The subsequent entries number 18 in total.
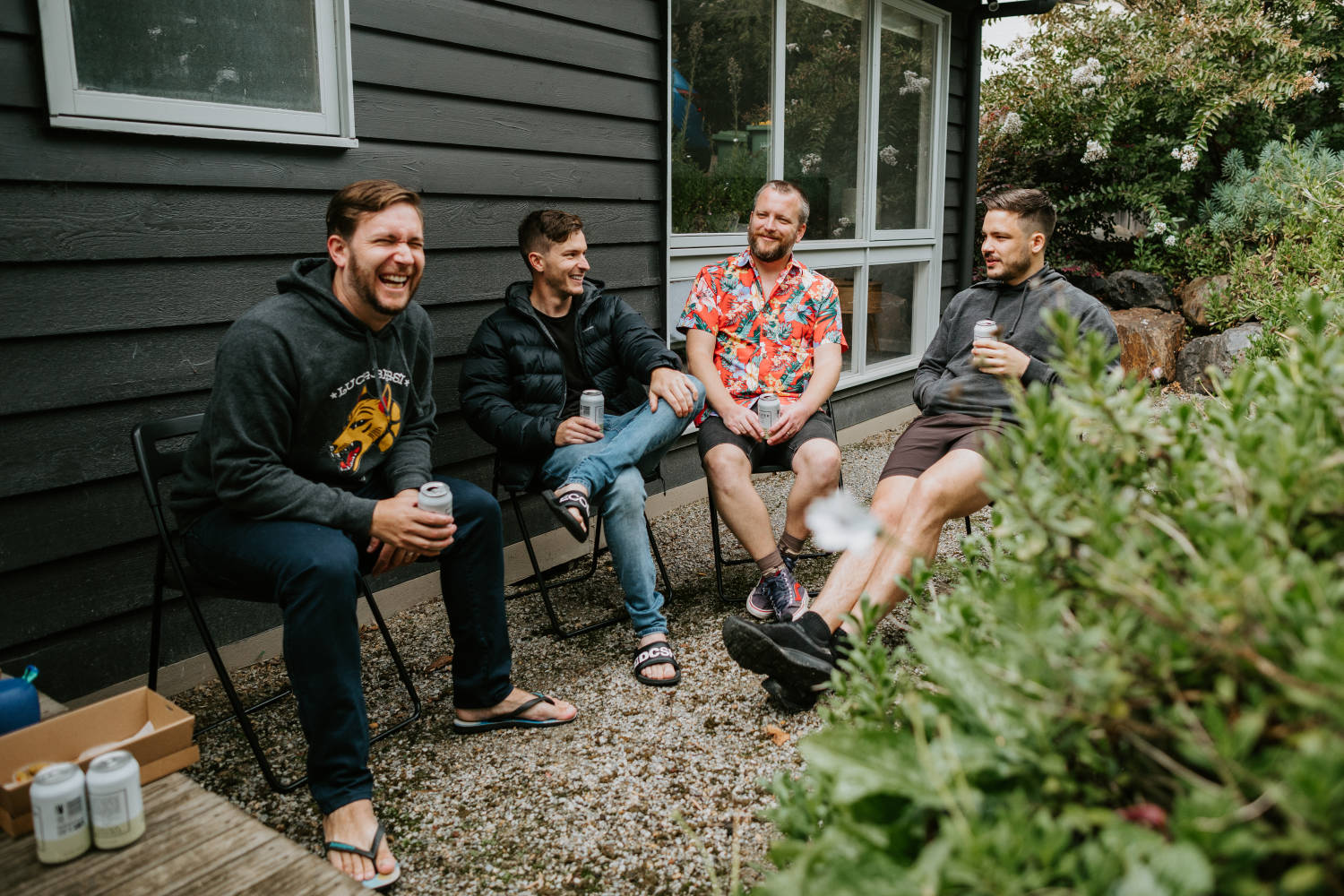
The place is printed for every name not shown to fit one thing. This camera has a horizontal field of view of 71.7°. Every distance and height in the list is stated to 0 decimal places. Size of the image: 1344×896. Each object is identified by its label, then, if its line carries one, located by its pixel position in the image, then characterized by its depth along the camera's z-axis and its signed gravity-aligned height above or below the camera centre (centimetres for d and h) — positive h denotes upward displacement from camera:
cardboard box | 167 -83
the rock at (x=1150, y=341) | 727 -47
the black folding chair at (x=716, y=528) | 334 -89
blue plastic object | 175 -78
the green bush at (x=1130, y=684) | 67 -33
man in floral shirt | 326 -25
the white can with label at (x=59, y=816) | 140 -79
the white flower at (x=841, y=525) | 86 -23
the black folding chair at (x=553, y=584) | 308 -100
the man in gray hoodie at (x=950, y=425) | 254 -47
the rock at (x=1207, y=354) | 695 -57
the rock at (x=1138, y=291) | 794 -9
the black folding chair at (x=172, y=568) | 218 -67
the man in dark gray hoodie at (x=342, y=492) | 197 -49
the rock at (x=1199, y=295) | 743 -12
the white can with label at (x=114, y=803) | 143 -78
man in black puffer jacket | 288 -38
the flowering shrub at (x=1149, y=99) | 791 +160
